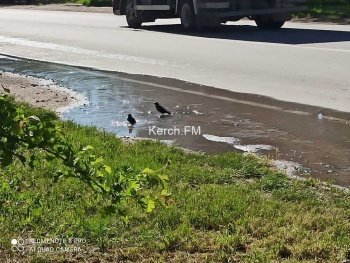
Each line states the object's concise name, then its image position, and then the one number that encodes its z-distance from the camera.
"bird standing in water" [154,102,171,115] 9.61
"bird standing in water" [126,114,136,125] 9.03
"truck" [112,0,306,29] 21.77
